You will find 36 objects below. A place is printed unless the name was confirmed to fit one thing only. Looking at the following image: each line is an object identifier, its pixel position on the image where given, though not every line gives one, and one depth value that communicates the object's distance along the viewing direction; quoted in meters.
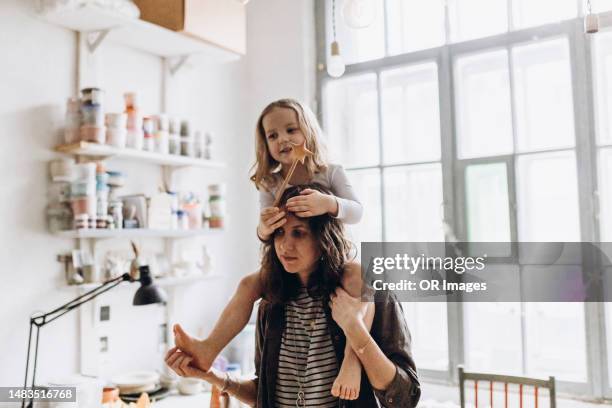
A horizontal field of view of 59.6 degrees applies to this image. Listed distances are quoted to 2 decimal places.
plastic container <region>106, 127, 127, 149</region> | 2.31
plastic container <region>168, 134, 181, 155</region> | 2.66
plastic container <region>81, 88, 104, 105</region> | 2.23
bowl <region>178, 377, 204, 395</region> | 2.55
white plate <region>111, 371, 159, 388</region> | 2.38
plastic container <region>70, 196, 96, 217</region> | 2.18
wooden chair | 1.94
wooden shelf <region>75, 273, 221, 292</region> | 2.29
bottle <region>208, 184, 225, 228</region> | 2.85
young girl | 1.20
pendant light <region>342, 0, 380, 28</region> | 1.58
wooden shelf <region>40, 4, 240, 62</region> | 2.20
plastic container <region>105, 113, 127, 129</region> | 2.32
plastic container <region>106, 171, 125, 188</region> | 2.38
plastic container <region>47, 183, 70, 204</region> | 2.25
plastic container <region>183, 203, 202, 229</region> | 2.72
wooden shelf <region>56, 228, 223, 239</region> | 2.19
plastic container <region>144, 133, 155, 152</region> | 2.51
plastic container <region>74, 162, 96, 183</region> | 2.22
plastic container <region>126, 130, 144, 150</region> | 2.42
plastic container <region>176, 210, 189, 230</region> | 2.65
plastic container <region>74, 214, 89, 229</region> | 2.16
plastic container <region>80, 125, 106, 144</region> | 2.22
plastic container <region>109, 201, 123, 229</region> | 2.34
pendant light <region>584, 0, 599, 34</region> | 1.50
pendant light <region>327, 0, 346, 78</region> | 1.78
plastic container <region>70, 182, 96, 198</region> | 2.18
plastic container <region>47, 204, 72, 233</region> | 2.23
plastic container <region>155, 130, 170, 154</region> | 2.56
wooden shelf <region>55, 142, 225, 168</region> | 2.21
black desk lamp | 2.08
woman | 1.15
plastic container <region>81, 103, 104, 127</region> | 2.23
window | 2.44
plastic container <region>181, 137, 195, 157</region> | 2.72
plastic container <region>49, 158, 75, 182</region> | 2.22
